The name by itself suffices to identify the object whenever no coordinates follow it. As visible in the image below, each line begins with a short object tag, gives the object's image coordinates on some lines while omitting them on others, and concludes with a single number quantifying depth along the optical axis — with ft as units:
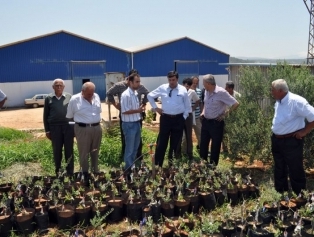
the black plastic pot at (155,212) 11.87
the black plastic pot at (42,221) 11.41
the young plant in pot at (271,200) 11.57
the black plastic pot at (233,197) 13.59
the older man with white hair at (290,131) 12.16
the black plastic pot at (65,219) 11.48
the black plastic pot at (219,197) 13.39
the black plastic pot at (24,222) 11.15
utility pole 88.65
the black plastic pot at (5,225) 10.99
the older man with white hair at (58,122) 15.94
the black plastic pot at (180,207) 12.32
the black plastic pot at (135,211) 12.10
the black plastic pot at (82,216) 11.77
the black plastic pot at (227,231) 10.17
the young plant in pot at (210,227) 9.68
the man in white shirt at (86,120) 15.25
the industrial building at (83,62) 71.15
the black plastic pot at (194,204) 12.69
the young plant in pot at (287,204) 11.82
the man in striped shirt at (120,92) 18.38
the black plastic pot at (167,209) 12.09
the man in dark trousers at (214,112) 16.44
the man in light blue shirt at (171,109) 17.02
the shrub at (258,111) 15.89
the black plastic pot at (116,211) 12.21
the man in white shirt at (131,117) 16.57
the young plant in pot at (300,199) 12.04
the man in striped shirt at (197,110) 20.68
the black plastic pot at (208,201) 13.05
